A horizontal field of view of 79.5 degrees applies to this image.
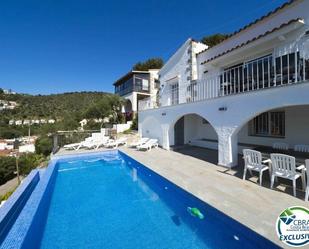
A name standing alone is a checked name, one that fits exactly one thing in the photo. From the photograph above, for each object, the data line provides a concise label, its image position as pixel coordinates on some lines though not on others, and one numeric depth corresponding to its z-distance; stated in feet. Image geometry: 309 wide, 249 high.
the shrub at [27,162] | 61.02
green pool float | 17.90
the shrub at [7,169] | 78.43
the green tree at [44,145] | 66.27
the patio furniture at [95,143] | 53.42
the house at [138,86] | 100.94
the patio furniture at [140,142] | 51.76
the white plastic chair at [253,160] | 21.75
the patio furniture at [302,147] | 27.76
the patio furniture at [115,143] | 55.62
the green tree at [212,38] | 95.75
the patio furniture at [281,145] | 30.83
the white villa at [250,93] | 24.64
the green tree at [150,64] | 137.59
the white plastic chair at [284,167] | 18.32
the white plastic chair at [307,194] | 17.48
